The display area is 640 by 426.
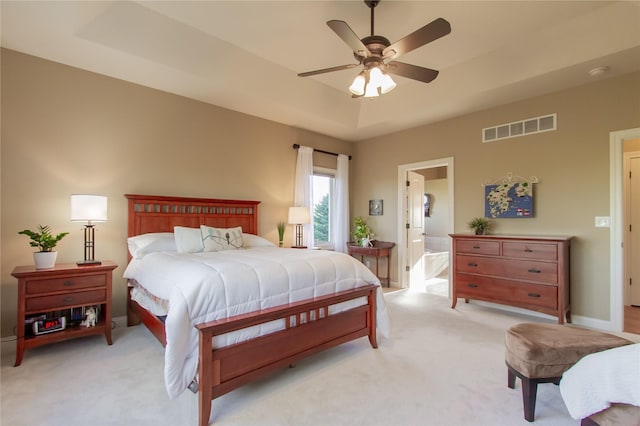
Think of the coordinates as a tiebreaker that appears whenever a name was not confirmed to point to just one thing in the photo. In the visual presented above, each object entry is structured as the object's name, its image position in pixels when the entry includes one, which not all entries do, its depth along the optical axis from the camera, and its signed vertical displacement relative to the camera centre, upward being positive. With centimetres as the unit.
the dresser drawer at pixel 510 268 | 346 -60
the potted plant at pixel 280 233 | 513 -25
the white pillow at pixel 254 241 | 420 -33
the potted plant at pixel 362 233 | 574 -28
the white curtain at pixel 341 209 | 592 +19
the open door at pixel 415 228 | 561 -17
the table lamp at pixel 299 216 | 497 +4
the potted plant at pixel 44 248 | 276 -30
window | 588 +28
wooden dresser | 342 -63
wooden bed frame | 186 -89
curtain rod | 532 +127
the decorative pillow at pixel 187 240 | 338 -26
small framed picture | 590 +22
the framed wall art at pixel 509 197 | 402 +31
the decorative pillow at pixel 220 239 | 350 -25
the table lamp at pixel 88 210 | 297 +6
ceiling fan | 215 +132
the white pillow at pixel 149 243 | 334 -30
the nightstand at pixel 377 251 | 549 -59
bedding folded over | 123 -71
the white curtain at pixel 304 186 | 536 +56
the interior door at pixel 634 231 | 436 -14
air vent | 389 +125
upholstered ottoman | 185 -82
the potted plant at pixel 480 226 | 431 -9
